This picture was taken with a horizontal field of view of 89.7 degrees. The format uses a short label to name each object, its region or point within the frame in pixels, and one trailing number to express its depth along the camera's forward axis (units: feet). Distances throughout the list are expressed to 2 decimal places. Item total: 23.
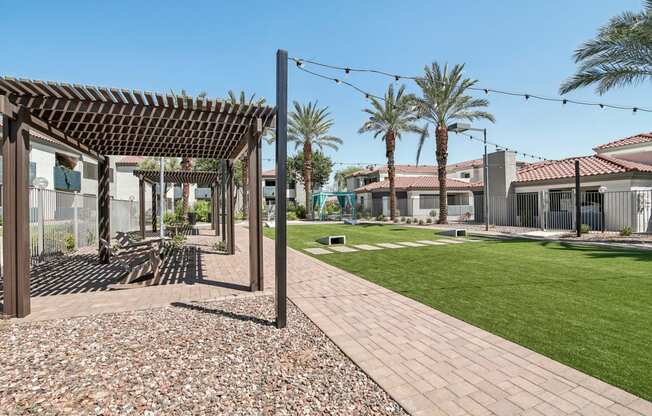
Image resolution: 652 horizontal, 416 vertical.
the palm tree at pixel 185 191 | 82.43
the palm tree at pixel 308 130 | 110.11
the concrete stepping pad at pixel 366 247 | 40.22
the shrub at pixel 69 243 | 36.42
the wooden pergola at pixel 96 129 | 15.53
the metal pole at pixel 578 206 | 50.06
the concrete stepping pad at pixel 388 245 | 41.51
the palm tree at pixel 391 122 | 87.45
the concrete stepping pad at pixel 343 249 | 38.43
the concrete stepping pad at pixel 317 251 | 37.68
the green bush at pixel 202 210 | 106.01
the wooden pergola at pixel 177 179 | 52.08
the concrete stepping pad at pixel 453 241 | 44.51
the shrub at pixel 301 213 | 120.06
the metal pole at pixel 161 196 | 41.04
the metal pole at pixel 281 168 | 14.20
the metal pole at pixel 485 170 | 65.04
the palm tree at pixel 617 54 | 40.81
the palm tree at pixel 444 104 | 70.85
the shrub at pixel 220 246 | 39.75
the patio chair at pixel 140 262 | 22.48
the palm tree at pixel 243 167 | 96.89
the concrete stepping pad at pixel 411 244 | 42.12
